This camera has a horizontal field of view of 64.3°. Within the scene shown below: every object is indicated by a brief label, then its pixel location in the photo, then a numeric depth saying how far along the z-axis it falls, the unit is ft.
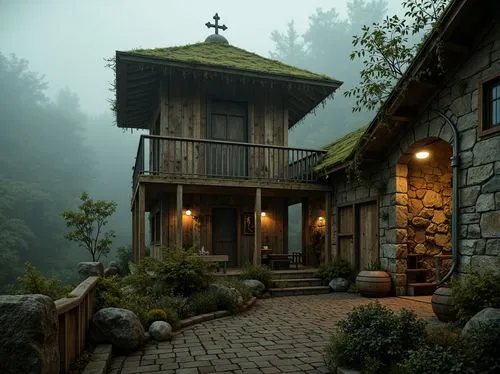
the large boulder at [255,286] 31.36
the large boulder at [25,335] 9.66
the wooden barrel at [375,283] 29.76
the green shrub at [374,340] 13.24
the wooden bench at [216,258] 33.24
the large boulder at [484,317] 14.16
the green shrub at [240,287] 27.83
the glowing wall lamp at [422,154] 29.94
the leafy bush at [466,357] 10.66
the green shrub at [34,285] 14.60
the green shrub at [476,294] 18.08
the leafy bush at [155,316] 19.62
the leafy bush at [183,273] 24.97
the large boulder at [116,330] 16.52
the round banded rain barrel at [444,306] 20.58
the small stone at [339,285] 34.47
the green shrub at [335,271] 35.86
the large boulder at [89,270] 23.09
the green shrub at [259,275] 33.19
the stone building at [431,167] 22.17
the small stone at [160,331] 18.42
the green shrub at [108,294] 18.54
